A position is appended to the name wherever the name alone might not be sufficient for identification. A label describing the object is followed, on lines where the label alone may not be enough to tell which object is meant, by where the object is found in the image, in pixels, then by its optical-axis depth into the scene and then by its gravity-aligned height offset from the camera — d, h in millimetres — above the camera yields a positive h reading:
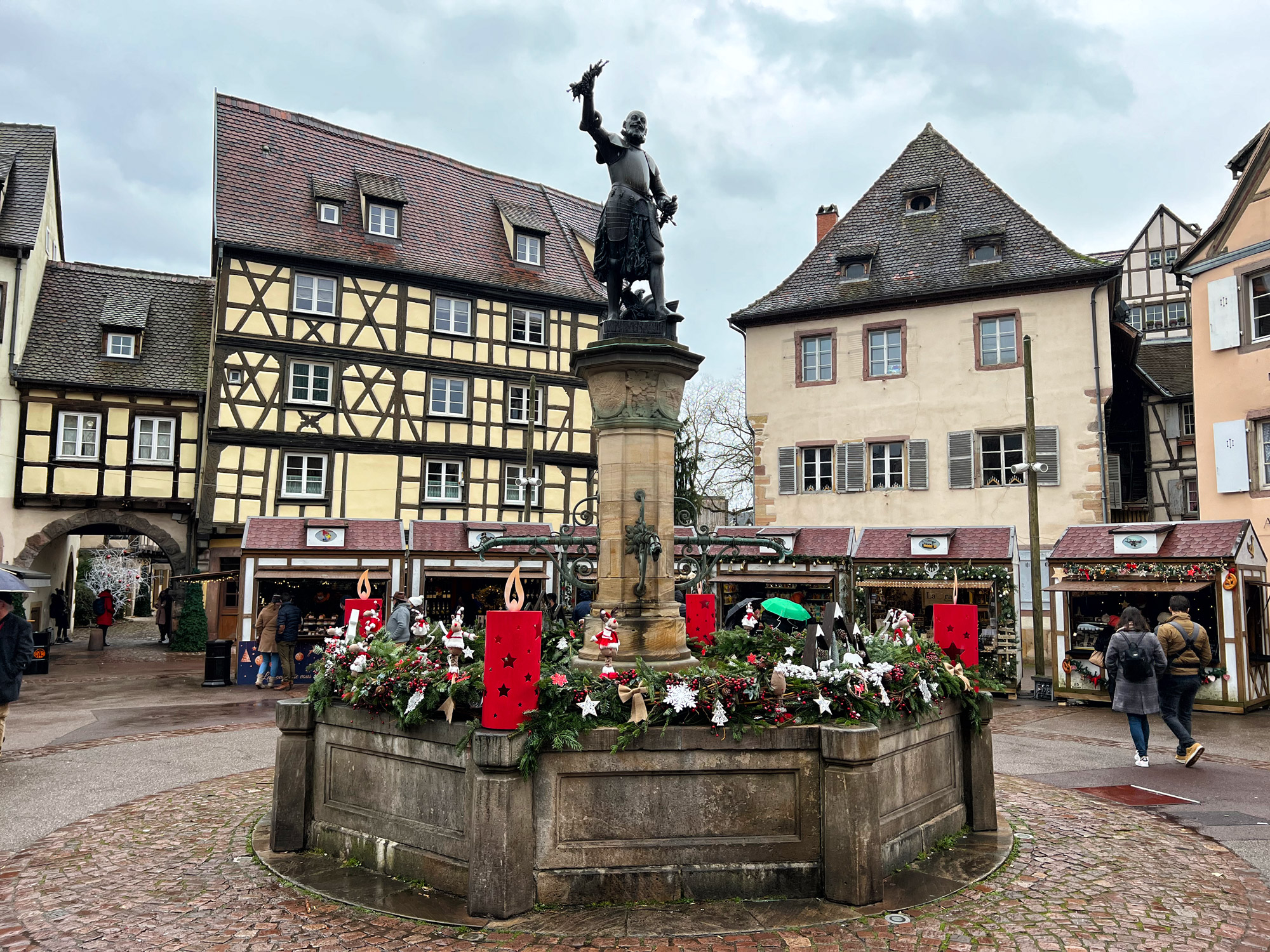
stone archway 24359 +1210
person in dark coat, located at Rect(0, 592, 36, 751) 9500 -788
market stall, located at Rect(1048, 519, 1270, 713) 14977 -102
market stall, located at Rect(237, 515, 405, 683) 18797 +364
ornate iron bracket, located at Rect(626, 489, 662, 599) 7617 +262
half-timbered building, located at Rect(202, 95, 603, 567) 25344 +6894
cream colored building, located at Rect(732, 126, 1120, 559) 22188 +5508
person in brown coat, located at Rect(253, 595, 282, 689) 17656 -1302
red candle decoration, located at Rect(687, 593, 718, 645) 10414 -405
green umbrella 8922 -297
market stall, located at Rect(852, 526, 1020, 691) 18234 +90
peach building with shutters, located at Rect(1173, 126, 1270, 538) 19000 +4803
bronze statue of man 8234 +3171
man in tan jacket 10297 -1040
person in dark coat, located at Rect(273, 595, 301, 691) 17625 -1160
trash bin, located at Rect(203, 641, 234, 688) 17891 -1748
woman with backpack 9938 -950
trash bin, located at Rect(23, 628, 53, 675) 19652 -1757
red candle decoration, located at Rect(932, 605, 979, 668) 7676 -438
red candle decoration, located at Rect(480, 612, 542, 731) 5555 -544
